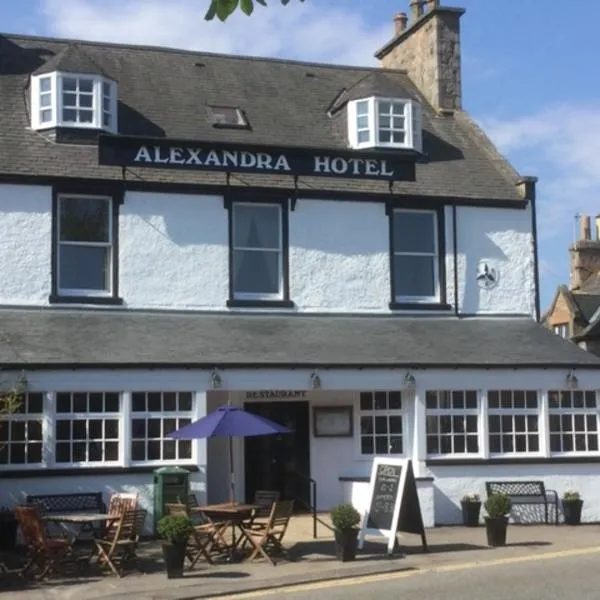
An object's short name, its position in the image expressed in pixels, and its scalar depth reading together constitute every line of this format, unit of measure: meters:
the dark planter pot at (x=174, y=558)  13.82
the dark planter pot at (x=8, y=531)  16.41
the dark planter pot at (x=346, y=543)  14.90
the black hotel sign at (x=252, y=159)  19.86
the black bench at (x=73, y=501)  17.11
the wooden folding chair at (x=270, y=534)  14.87
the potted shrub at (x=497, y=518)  16.19
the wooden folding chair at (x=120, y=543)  14.11
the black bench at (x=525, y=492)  19.48
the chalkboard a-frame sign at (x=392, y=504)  15.63
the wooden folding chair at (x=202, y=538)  14.77
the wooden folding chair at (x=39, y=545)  13.83
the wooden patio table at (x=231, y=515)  14.78
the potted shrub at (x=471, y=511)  19.11
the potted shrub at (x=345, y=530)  14.83
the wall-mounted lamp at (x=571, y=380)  20.12
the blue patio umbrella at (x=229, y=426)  15.19
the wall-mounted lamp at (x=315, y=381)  18.89
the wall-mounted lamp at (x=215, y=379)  18.38
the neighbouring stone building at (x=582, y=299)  34.88
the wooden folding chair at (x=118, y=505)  14.86
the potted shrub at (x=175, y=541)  13.77
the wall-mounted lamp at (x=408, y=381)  19.36
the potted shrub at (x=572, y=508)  19.50
